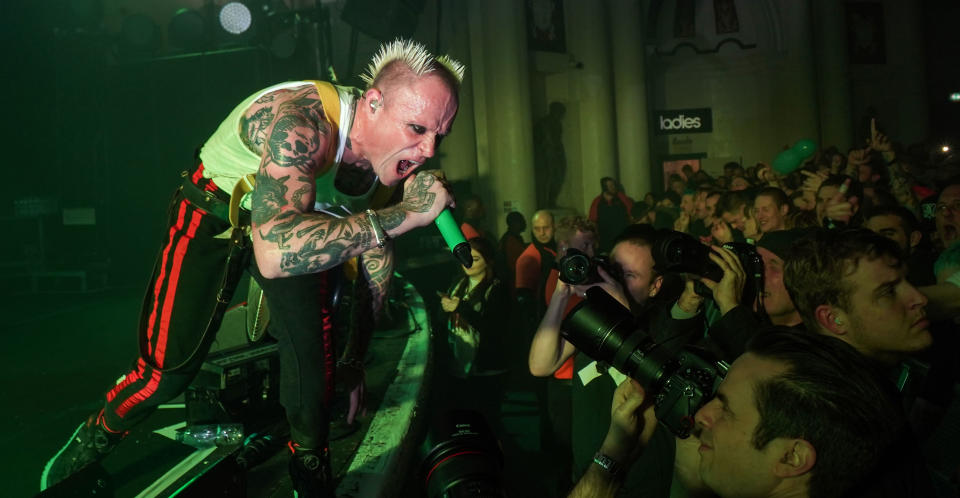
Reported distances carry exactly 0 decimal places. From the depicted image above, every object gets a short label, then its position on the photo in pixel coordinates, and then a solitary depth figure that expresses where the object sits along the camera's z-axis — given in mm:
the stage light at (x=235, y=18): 9664
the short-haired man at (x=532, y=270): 5293
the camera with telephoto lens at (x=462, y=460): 1295
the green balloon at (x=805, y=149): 8539
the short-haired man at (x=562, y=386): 3752
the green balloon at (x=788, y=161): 8765
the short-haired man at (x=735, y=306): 2041
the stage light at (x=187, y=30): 9750
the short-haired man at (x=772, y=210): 3928
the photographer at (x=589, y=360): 2414
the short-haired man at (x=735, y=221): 4266
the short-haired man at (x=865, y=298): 1915
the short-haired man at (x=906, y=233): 3324
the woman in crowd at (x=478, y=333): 4562
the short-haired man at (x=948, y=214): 3414
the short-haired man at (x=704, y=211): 6055
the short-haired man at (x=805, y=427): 1184
